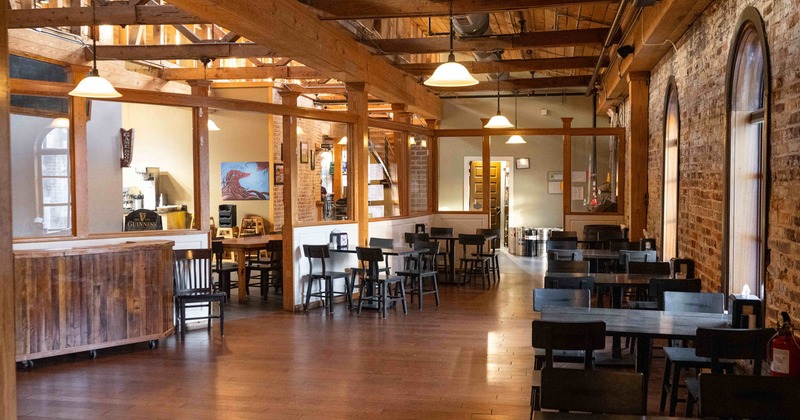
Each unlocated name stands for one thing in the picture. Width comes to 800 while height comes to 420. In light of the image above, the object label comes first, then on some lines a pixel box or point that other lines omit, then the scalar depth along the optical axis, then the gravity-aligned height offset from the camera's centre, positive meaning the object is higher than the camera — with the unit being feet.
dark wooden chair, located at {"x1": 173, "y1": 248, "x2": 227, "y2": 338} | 25.05 -2.96
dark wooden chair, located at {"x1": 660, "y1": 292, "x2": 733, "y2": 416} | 14.73 -3.33
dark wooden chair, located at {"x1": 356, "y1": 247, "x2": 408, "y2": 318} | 28.17 -3.40
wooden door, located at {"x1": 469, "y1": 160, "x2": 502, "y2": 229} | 52.54 +0.54
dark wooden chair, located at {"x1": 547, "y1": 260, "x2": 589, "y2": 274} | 22.74 -2.29
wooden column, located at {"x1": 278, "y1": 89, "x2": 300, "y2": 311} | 29.32 +0.06
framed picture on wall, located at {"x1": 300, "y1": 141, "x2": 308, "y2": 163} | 47.42 +2.66
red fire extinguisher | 12.31 -2.68
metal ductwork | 30.42 +6.95
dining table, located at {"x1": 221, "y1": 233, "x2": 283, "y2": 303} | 31.76 -2.36
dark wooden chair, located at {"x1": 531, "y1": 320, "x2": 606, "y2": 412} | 13.35 -2.59
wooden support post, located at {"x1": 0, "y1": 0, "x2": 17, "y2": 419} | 9.96 -0.99
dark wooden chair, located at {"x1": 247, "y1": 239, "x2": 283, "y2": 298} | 33.01 -3.20
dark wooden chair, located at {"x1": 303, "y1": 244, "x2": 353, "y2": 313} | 28.94 -3.26
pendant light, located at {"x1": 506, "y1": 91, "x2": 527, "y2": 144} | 42.64 +3.08
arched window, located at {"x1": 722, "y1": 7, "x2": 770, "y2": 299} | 17.94 +0.60
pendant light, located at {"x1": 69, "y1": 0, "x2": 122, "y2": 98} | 20.08 +2.91
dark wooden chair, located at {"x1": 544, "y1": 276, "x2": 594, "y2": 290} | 20.10 -2.46
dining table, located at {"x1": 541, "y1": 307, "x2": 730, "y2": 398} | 14.05 -2.63
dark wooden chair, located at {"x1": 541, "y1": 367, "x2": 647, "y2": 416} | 9.71 -2.63
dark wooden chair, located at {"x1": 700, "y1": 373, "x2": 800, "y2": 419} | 9.32 -2.59
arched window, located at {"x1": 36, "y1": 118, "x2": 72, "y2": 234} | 28.60 +0.64
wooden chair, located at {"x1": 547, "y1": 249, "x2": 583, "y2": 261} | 27.84 -2.39
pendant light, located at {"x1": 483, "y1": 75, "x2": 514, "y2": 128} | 35.88 +3.47
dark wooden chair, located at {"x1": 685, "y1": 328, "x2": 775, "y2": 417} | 12.44 -2.56
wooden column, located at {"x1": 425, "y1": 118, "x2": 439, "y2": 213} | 42.78 +1.02
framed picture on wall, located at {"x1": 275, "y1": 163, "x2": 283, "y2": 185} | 45.62 +1.24
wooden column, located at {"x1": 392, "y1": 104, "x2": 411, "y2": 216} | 39.83 +1.65
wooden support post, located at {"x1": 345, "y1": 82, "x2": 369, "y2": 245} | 32.45 +1.53
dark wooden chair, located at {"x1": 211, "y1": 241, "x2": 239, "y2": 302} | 31.53 -3.21
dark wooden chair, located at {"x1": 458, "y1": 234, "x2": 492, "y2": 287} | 35.45 -3.36
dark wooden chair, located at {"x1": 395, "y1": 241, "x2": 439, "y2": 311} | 30.44 -3.31
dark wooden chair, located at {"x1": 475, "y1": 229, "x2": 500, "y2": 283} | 37.73 -3.20
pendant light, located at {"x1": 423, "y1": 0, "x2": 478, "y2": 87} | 20.13 +3.18
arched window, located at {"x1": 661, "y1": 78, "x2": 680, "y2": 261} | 27.66 +0.43
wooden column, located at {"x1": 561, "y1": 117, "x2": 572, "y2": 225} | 39.42 +0.59
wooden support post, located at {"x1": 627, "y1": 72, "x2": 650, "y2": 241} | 33.12 +1.88
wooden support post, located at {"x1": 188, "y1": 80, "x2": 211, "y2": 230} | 26.68 +0.94
